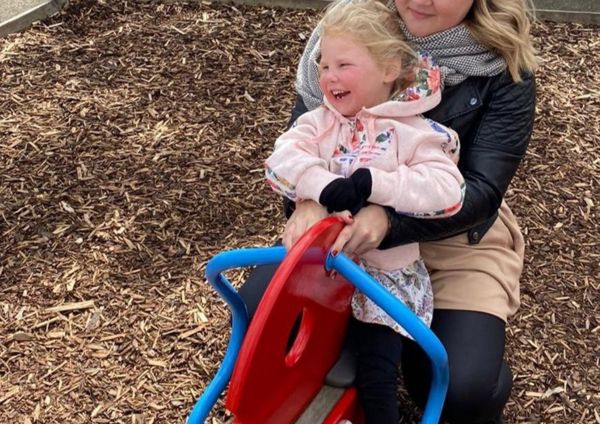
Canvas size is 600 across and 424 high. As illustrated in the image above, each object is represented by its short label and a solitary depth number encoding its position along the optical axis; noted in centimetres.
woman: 224
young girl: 207
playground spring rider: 174
